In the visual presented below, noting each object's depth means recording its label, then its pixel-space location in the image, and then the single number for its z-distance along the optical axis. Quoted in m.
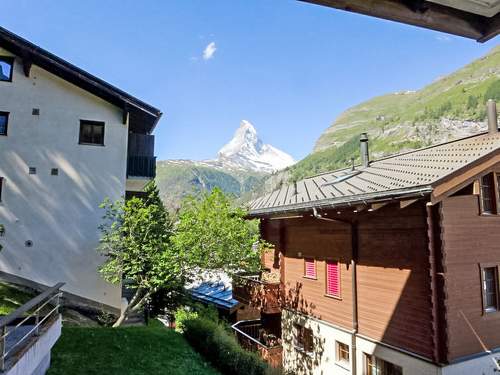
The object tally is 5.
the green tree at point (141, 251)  12.55
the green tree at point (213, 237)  12.22
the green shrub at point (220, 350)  9.06
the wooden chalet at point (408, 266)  8.52
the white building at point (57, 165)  14.45
